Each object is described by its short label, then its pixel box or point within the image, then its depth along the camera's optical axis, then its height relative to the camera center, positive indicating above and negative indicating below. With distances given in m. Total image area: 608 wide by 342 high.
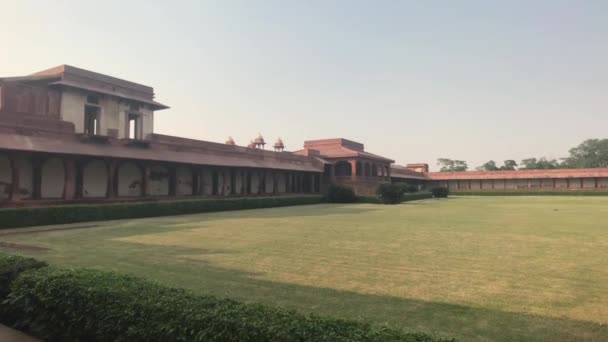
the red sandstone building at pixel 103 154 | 17.08 +1.84
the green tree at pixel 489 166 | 94.75 +5.30
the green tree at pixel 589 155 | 88.25 +7.80
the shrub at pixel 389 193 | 30.58 -0.41
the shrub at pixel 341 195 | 32.06 -0.59
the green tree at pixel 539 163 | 88.01 +5.91
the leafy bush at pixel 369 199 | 31.48 -0.93
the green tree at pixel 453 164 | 105.81 +6.41
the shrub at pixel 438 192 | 45.84 -0.49
